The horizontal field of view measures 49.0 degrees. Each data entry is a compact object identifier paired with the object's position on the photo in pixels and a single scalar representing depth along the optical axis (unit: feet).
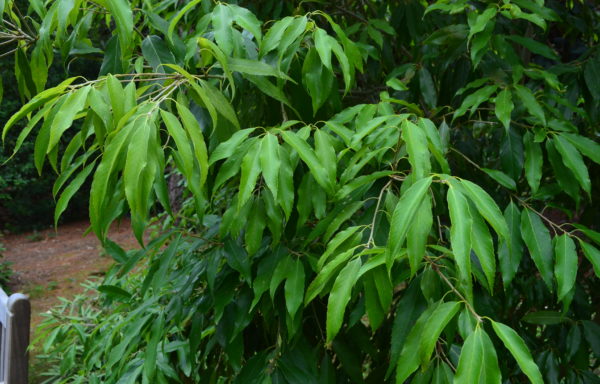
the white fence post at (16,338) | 5.80
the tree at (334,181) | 3.46
